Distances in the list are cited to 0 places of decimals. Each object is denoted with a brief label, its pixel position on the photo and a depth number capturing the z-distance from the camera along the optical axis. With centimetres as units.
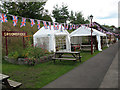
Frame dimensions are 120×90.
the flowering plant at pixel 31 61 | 702
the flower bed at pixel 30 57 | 713
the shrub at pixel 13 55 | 775
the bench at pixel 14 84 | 340
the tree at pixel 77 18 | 3772
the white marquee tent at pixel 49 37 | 1175
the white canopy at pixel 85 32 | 1452
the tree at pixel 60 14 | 3397
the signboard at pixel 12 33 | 898
